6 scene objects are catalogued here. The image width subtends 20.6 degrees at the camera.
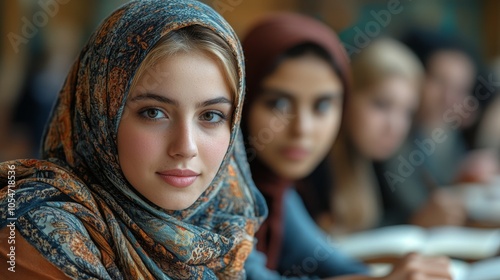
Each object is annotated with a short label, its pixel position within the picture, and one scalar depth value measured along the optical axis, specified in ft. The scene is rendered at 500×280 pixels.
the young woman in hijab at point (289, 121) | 8.72
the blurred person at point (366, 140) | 12.89
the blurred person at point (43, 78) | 18.58
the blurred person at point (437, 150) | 14.46
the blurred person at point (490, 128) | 18.54
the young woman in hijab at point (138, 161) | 4.88
